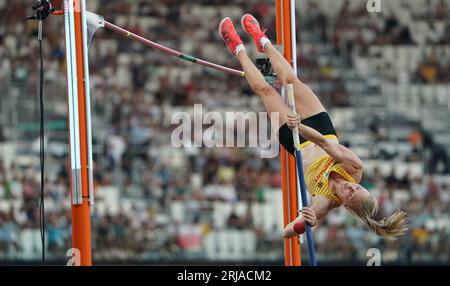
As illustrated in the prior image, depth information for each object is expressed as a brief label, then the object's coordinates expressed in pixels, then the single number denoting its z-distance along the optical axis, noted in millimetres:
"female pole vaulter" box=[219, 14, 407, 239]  17516
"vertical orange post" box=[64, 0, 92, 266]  17187
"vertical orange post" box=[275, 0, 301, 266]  18953
